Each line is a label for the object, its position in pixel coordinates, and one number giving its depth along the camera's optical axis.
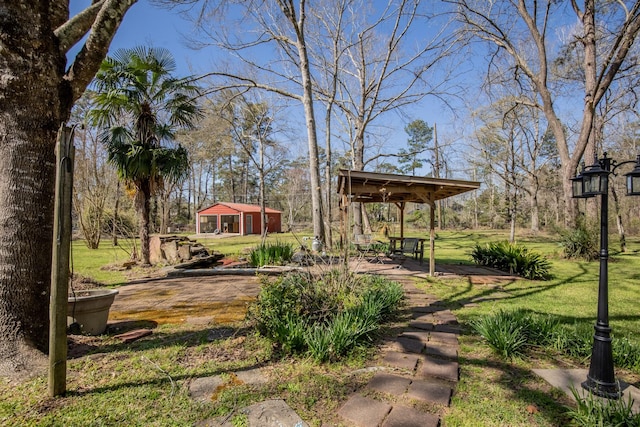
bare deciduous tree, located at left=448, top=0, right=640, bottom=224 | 9.57
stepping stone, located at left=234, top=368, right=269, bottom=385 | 2.45
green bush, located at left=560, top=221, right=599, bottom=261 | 9.72
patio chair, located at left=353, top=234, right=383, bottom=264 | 8.84
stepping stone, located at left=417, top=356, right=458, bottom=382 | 2.56
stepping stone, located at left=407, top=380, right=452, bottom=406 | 2.20
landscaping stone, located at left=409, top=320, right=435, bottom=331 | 3.73
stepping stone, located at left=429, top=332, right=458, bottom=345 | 3.31
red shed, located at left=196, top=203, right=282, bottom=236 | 25.60
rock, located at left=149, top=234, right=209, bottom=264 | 9.13
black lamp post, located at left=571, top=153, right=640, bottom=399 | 2.24
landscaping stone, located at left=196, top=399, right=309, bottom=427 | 1.93
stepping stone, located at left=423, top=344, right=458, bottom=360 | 2.95
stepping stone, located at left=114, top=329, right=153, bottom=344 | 3.26
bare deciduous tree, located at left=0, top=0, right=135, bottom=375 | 2.42
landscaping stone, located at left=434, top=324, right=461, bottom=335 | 3.64
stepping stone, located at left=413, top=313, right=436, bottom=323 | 4.04
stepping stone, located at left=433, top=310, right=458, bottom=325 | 4.01
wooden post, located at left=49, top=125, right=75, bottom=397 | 2.12
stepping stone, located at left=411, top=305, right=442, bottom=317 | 4.42
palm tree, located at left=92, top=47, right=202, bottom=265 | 7.62
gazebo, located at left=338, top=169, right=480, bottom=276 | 6.57
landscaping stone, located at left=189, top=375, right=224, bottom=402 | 2.22
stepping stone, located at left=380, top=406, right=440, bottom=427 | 1.92
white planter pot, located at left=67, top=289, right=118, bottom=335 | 3.17
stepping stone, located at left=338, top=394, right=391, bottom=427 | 1.96
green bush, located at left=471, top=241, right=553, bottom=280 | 7.35
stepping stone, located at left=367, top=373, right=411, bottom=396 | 2.32
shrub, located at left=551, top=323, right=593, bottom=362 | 2.91
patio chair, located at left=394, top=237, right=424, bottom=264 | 8.82
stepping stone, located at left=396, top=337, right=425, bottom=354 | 3.08
